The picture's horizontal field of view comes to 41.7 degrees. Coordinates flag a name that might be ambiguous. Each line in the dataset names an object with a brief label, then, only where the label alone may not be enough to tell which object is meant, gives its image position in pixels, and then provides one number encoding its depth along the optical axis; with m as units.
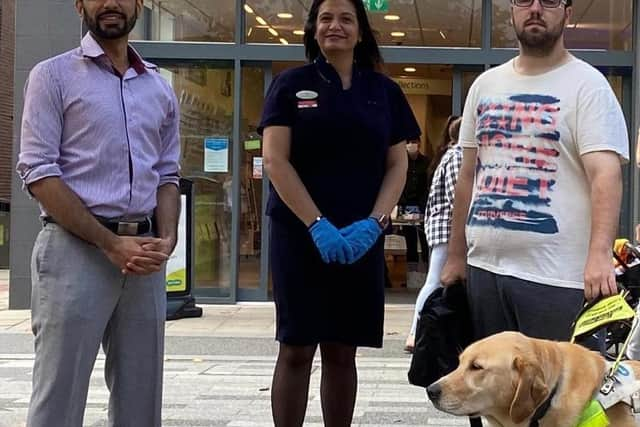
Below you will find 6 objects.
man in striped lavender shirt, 2.84
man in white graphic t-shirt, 3.04
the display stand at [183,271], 9.52
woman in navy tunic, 3.59
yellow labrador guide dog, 2.81
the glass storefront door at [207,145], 10.66
